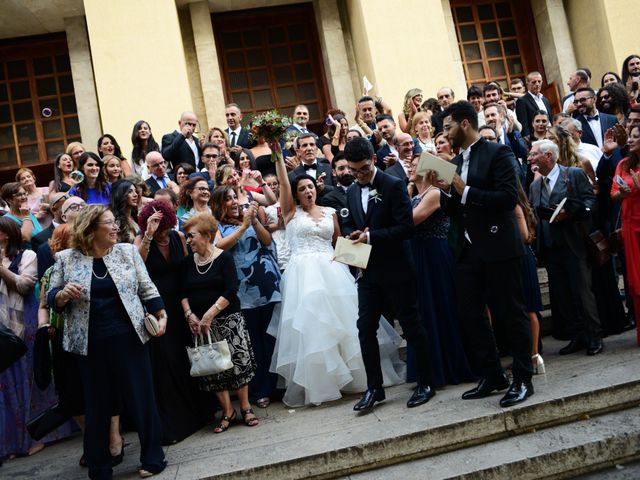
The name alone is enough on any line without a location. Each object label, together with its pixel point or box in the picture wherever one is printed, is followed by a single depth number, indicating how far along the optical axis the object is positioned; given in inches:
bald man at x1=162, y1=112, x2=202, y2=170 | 382.0
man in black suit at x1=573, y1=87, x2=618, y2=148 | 352.2
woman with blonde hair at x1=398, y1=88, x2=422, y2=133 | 418.6
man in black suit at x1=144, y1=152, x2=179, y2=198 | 340.5
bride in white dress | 244.1
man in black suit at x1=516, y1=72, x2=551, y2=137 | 434.6
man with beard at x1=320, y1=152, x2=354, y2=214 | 294.8
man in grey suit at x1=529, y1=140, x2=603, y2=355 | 250.7
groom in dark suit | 218.2
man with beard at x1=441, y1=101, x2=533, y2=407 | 199.5
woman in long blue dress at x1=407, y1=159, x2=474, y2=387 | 238.7
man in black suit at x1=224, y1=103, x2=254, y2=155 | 403.8
